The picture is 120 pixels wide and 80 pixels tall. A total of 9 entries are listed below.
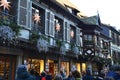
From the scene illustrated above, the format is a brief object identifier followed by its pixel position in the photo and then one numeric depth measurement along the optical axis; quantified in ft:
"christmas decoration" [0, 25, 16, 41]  21.07
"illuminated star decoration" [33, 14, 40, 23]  26.97
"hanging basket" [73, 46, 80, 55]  36.15
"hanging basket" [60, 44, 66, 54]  31.26
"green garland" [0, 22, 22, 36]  22.27
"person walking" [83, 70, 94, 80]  17.06
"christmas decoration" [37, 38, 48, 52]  25.95
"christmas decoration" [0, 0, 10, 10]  21.58
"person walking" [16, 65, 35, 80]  11.19
